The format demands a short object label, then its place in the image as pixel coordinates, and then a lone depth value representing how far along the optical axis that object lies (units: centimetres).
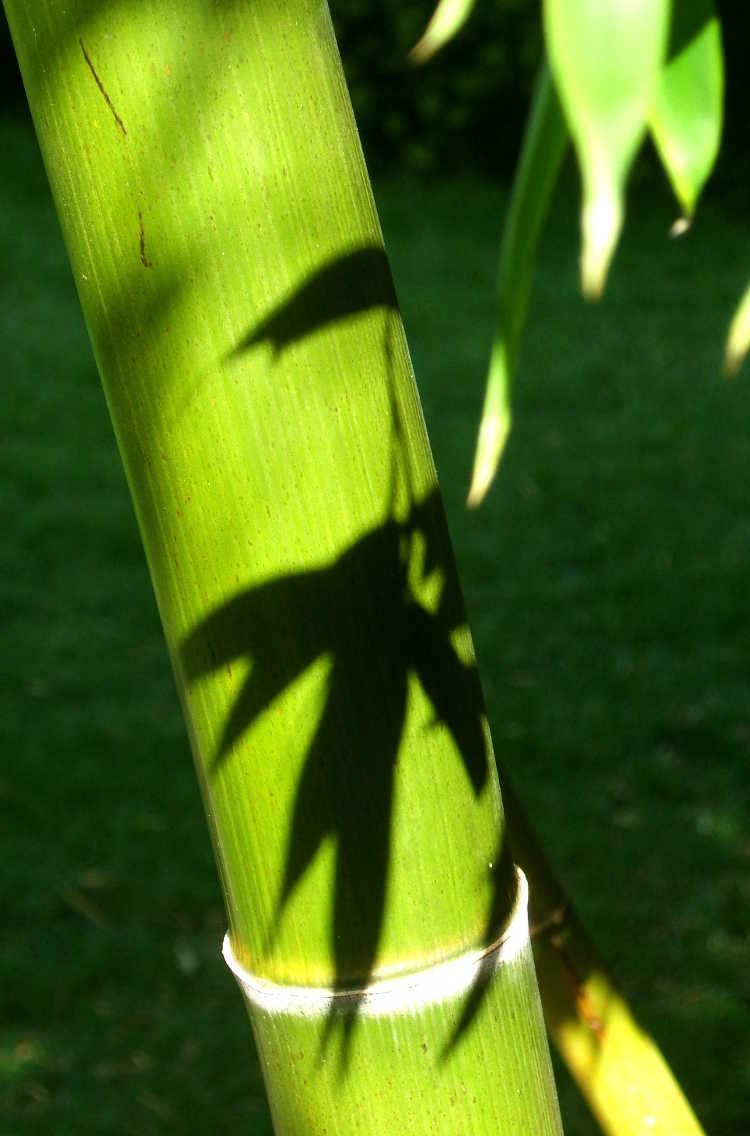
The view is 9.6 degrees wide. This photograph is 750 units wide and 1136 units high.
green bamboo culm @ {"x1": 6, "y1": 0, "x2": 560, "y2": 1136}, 120
